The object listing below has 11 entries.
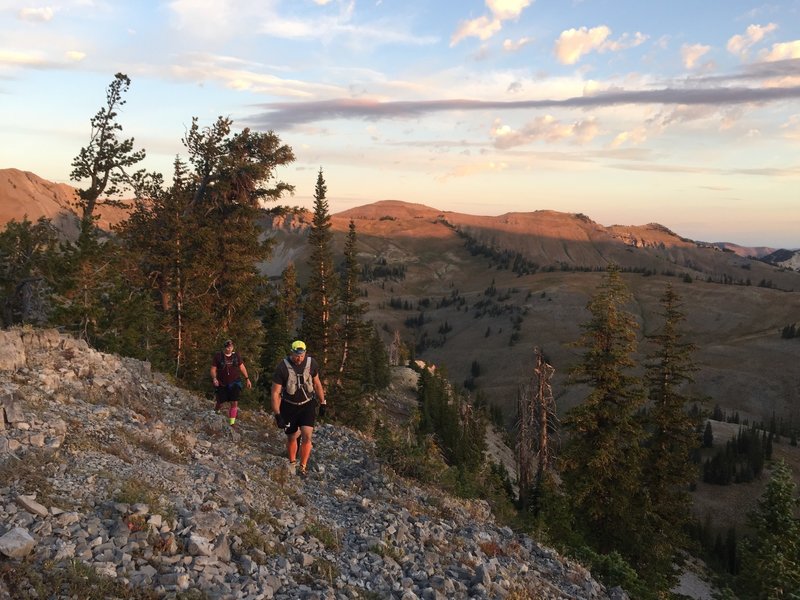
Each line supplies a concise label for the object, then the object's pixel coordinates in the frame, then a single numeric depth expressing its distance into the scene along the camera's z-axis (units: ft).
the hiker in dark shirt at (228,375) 52.95
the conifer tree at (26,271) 84.89
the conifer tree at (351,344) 137.39
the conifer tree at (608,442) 83.05
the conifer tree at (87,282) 73.77
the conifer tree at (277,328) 135.44
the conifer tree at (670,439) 90.53
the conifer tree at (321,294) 133.49
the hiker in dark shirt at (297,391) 39.47
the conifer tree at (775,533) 87.35
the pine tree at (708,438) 418.29
